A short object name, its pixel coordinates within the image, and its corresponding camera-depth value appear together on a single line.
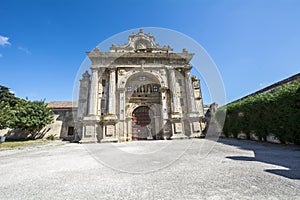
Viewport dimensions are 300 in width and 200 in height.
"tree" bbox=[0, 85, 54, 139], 14.80
